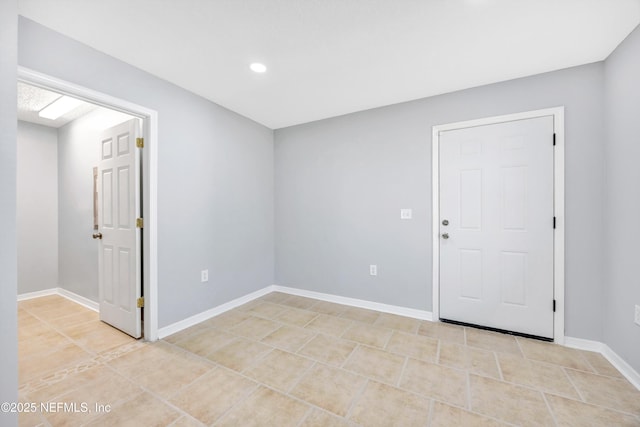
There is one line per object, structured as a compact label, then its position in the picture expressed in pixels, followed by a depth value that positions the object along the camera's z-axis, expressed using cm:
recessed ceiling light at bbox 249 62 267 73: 214
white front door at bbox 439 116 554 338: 229
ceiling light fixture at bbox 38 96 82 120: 291
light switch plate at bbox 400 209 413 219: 286
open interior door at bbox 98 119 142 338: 236
